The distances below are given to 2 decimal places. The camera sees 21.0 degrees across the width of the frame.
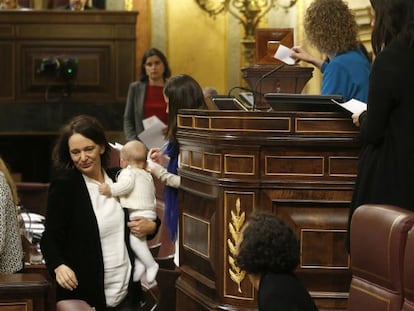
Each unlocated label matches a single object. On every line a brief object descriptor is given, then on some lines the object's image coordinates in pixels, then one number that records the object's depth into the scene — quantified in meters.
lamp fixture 11.52
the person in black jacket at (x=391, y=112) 4.16
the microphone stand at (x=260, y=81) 5.19
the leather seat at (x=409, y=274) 3.02
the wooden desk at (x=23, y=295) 3.96
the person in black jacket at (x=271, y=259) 3.49
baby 4.66
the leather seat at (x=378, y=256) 3.13
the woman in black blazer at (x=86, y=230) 4.44
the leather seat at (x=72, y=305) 4.07
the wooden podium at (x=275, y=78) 5.45
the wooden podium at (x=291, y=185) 4.67
